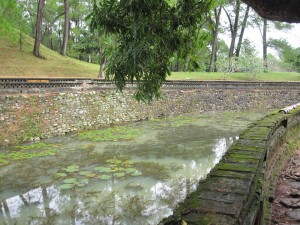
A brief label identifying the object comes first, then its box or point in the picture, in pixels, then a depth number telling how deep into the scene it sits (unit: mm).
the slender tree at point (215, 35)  29672
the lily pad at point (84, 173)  8021
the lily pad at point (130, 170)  8266
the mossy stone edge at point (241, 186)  2465
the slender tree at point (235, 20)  31203
